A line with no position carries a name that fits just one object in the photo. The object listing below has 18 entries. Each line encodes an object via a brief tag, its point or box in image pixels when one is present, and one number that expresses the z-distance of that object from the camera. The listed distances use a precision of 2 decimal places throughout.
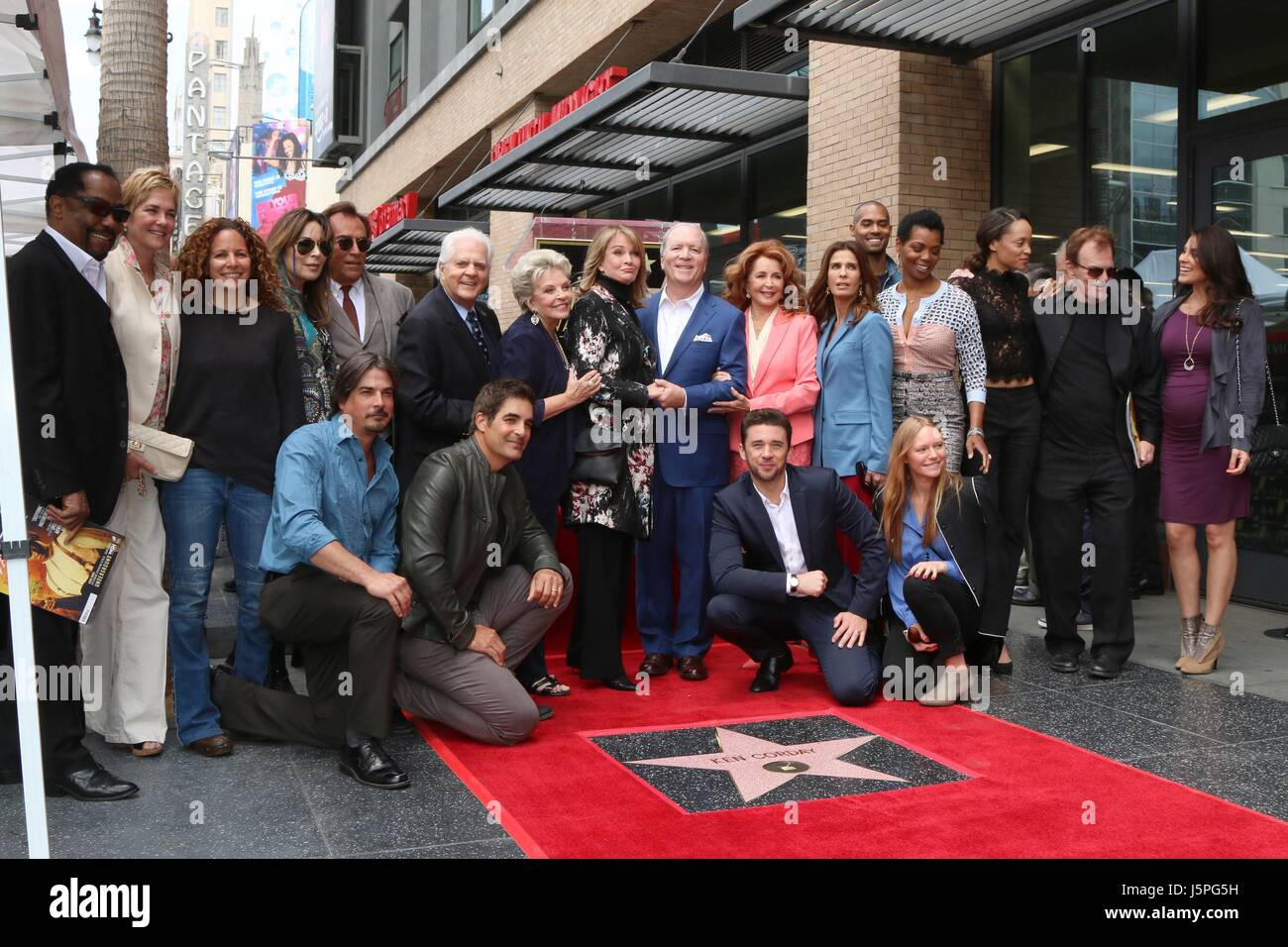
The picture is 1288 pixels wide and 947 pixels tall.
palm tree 8.02
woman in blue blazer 5.89
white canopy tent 2.96
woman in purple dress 5.79
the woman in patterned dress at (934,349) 5.95
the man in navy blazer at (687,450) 5.94
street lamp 18.83
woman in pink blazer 6.00
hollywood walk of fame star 4.37
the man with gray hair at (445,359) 5.25
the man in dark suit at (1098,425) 5.99
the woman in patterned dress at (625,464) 5.71
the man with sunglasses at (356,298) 5.52
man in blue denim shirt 4.49
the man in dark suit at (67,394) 4.19
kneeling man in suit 5.51
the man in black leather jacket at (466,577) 4.70
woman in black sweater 4.78
